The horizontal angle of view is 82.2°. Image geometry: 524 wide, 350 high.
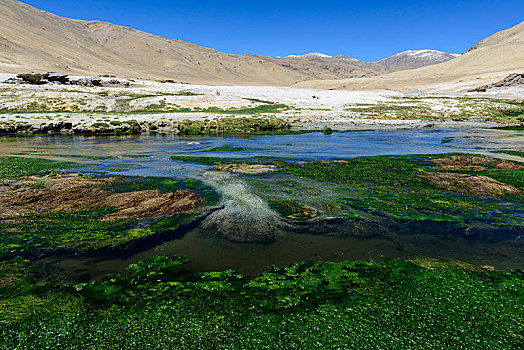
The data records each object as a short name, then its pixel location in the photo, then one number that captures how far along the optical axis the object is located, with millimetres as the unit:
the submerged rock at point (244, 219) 6531
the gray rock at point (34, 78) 50625
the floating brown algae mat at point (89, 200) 7574
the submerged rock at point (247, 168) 12325
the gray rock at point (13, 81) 48406
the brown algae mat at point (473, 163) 12451
